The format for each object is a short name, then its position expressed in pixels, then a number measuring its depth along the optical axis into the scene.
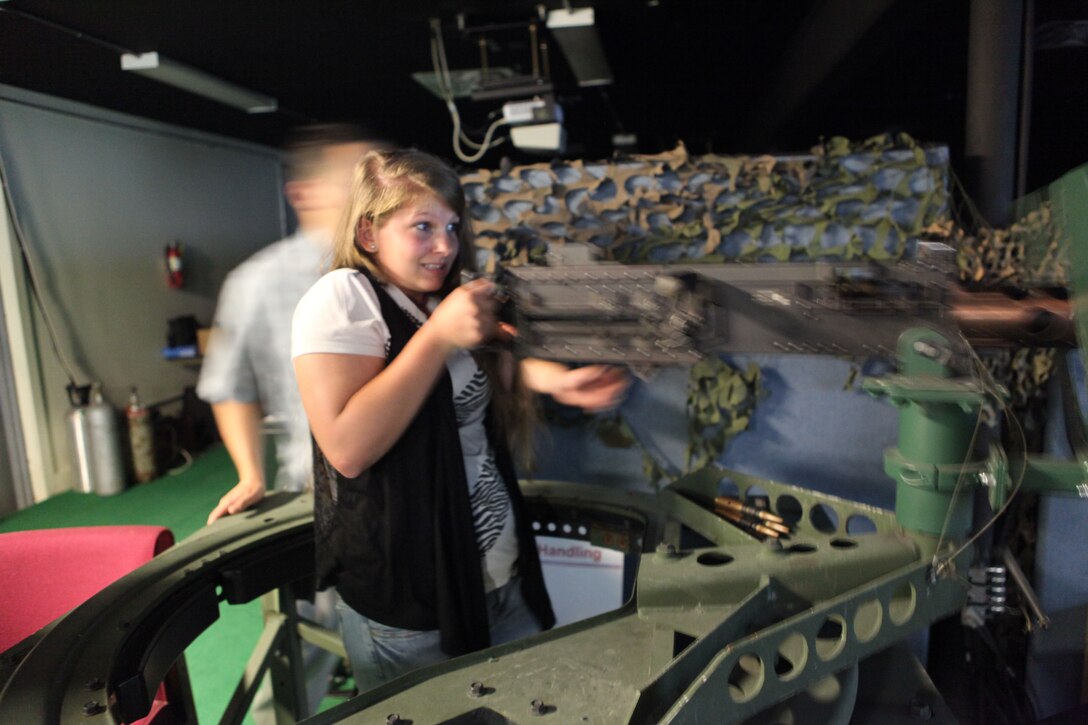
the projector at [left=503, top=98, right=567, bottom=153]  2.71
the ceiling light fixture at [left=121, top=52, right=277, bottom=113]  1.45
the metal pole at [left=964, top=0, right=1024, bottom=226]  1.54
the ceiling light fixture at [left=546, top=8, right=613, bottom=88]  2.74
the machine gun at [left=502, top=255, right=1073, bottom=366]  0.66
